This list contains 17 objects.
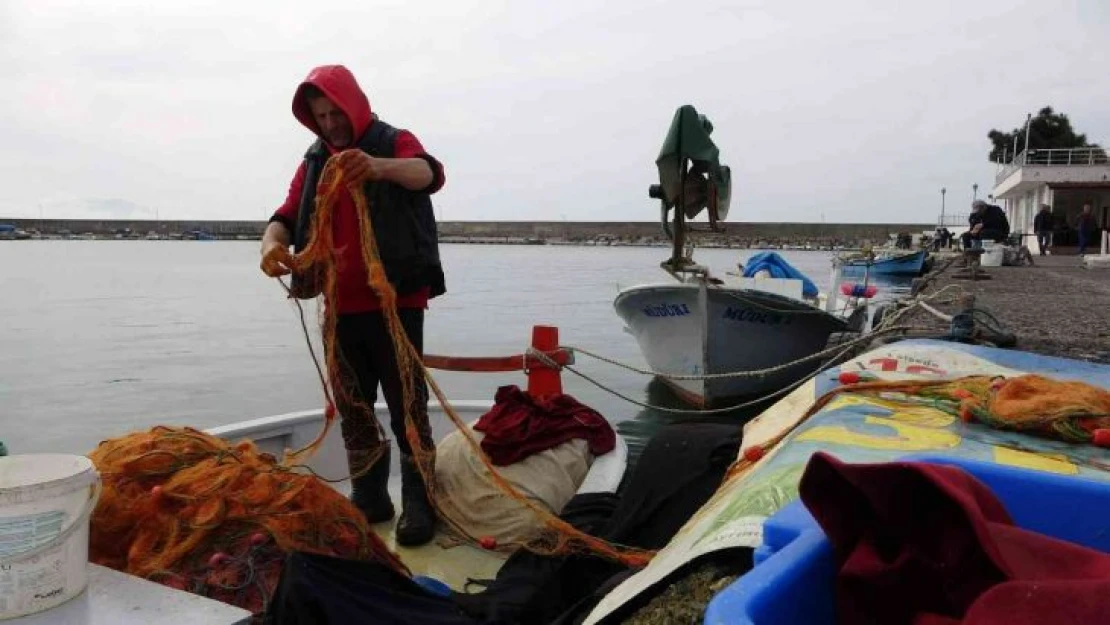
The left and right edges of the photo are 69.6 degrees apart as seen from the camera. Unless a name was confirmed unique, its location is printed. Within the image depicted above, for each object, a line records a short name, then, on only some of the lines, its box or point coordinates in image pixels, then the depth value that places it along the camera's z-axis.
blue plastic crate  1.40
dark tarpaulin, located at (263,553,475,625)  2.11
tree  54.66
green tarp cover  8.90
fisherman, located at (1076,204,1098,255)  25.67
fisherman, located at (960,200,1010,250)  16.89
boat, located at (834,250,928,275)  29.88
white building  32.22
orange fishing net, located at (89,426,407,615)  2.47
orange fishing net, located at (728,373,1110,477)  2.61
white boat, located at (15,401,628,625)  1.86
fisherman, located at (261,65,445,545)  3.40
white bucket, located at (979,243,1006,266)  19.89
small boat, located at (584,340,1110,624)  1.47
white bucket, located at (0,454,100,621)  1.80
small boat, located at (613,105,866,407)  9.19
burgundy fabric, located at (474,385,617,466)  4.24
